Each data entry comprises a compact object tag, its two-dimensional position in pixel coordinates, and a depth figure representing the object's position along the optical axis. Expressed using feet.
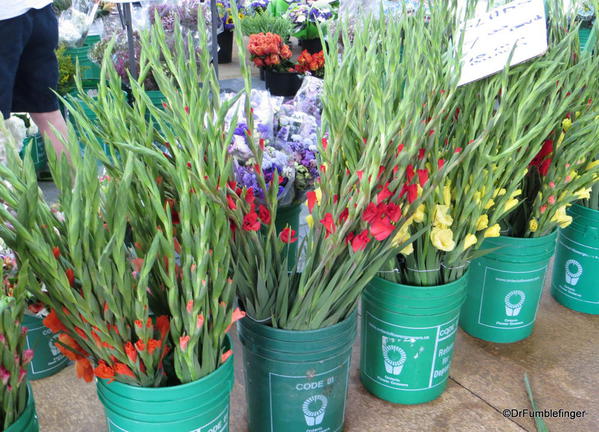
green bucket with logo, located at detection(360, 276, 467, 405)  4.68
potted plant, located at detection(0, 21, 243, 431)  2.89
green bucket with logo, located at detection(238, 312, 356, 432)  4.09
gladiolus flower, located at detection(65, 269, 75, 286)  3.05
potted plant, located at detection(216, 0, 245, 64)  17.65
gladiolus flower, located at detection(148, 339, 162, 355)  3.15
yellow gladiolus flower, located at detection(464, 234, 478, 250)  4.63
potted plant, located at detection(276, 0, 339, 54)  17.42
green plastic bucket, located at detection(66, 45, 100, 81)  12.94
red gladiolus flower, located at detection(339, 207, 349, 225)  3.77
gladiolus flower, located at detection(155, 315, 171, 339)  3.35
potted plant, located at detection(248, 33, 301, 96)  14.16
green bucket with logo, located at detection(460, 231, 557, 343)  5.56
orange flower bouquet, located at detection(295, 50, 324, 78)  12.92
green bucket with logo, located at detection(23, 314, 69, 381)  5.12
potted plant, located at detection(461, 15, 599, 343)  5.25
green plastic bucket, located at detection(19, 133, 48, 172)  10.16
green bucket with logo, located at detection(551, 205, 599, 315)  6.19
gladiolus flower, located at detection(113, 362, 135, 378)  3.17
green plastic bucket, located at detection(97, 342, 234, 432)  3.25
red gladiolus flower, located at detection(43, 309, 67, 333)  3.25
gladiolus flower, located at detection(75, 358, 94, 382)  3.42
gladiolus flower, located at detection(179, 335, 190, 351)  3.14
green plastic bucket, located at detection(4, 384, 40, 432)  2.82
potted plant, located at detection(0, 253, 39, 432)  2.75
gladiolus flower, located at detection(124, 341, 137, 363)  3.10
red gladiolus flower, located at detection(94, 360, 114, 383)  3.18
